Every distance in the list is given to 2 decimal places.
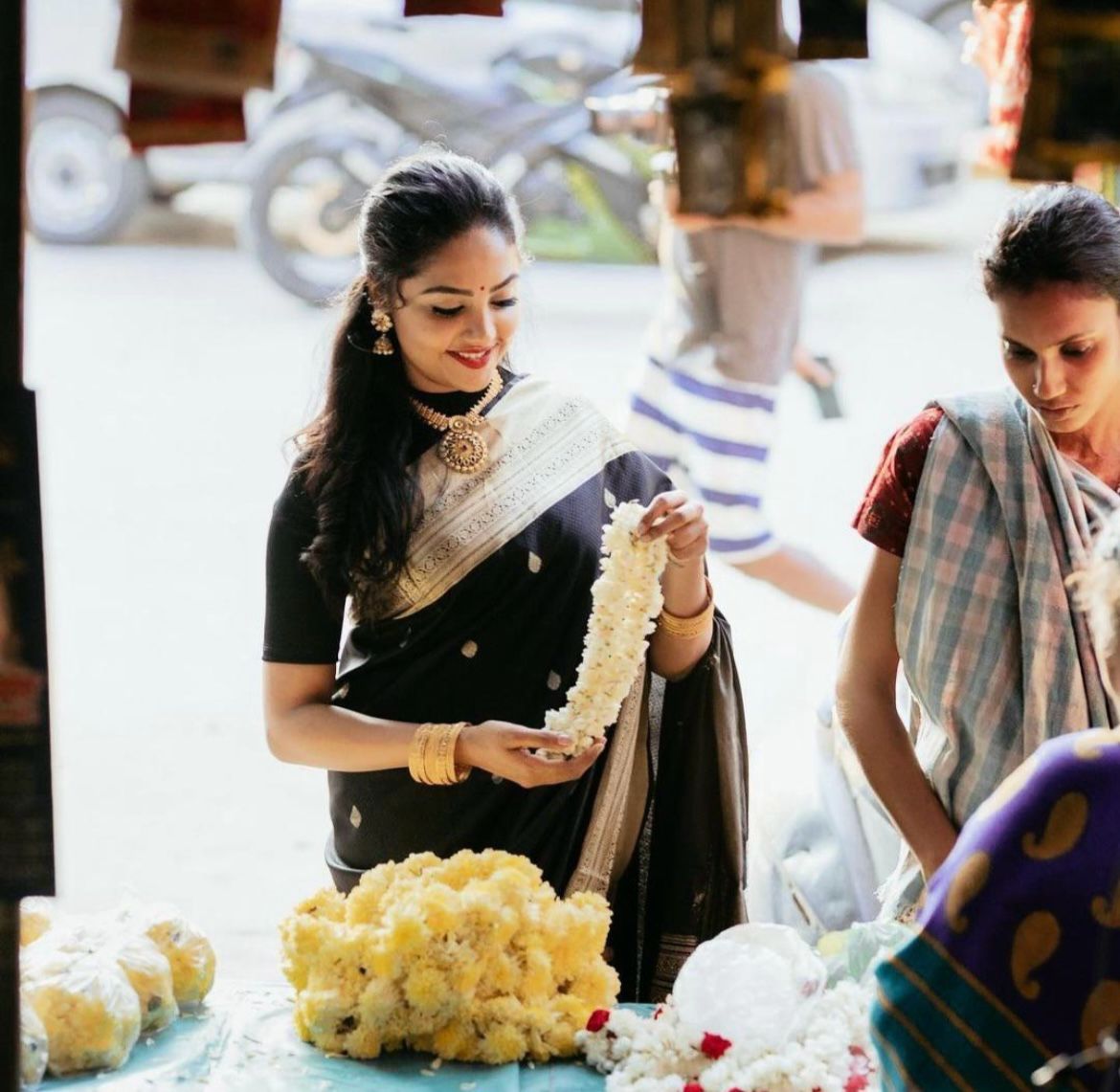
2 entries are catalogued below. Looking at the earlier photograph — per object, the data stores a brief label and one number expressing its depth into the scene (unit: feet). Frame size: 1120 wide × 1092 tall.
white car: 27.37
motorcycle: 27.20
